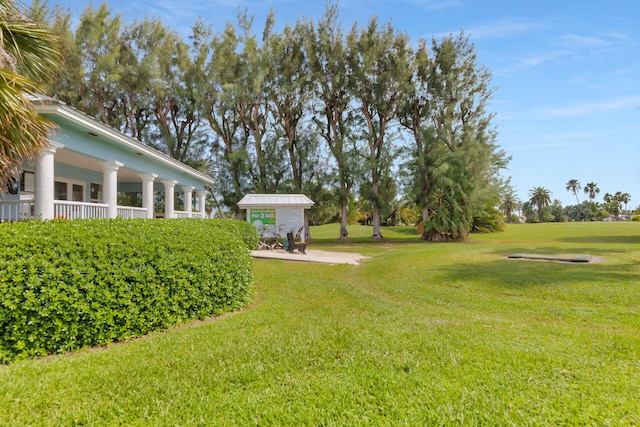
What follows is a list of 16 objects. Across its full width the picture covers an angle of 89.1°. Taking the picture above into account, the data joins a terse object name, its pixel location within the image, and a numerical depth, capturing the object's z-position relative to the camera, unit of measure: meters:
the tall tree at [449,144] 22.45
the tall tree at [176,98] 22.67
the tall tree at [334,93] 22.52
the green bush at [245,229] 13.18
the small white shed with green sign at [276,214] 17.44
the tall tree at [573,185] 106.86
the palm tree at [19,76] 4.55
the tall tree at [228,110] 22.12
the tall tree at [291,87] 22.64
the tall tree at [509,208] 65.93
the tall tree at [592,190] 101.12
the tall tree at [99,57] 20.11
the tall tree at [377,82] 22.22
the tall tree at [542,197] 87.31
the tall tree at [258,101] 22.02
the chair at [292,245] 13.80
